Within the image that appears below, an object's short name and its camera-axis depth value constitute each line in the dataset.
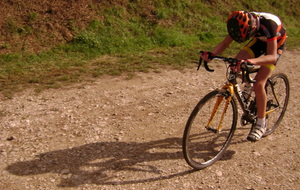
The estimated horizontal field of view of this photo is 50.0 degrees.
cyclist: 3.74
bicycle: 3.83
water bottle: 4.49
